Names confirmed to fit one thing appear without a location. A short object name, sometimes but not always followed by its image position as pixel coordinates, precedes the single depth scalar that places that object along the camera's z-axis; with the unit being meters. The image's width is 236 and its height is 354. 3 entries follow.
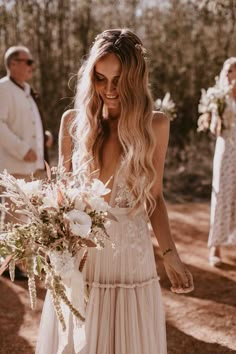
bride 2.35
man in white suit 5.77
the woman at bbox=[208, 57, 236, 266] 5.92
